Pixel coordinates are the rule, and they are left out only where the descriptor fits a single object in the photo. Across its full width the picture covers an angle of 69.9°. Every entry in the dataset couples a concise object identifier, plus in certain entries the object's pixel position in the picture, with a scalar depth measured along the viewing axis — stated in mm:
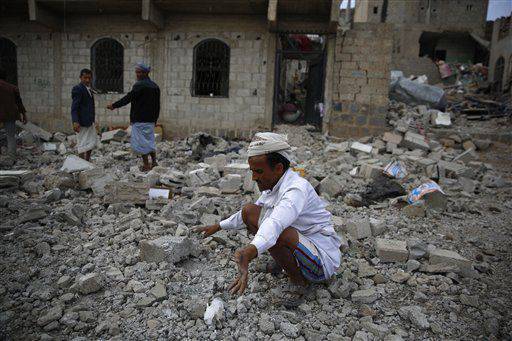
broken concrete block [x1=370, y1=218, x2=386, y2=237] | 3533
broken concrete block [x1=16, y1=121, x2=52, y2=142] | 9023
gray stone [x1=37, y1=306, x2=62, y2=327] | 2074
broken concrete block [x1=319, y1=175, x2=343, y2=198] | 4879
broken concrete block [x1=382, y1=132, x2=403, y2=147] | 8039
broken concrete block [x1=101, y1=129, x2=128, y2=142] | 8891
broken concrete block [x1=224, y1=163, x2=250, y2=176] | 5410
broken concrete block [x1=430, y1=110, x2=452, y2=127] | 9891
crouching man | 2027
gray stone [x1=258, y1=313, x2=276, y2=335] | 2066
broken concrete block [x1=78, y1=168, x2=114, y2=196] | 4500
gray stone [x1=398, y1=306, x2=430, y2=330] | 2184
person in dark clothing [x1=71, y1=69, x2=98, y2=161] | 5473
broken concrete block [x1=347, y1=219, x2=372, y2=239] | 3414
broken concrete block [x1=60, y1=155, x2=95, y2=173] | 4871
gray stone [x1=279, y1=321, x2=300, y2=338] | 2053
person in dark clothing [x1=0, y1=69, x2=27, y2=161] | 6379
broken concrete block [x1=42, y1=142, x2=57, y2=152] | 7861
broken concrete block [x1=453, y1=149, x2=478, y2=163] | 7492
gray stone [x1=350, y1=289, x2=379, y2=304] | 2438
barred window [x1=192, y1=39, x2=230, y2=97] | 9625
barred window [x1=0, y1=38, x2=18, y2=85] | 10742
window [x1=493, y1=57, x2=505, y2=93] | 15659
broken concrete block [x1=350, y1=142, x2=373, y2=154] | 7355
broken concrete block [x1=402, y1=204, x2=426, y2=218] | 4184
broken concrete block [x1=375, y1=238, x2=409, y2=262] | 2957
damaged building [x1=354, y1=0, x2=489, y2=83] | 19672
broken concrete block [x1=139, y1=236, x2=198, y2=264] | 2725
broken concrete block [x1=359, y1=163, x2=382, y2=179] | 5566
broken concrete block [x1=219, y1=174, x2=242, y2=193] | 4738
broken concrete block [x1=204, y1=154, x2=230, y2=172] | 6000
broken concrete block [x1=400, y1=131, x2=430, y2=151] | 7879
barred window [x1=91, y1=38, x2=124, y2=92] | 10078
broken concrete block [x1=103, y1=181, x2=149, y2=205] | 4094
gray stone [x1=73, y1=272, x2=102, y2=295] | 2363
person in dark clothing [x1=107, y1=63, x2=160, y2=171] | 5516
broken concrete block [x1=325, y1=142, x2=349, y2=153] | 7731
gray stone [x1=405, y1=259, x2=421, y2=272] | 2848
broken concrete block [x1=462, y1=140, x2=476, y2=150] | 8562
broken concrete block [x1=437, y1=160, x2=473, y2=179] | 6316
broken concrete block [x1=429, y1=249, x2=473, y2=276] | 2818
